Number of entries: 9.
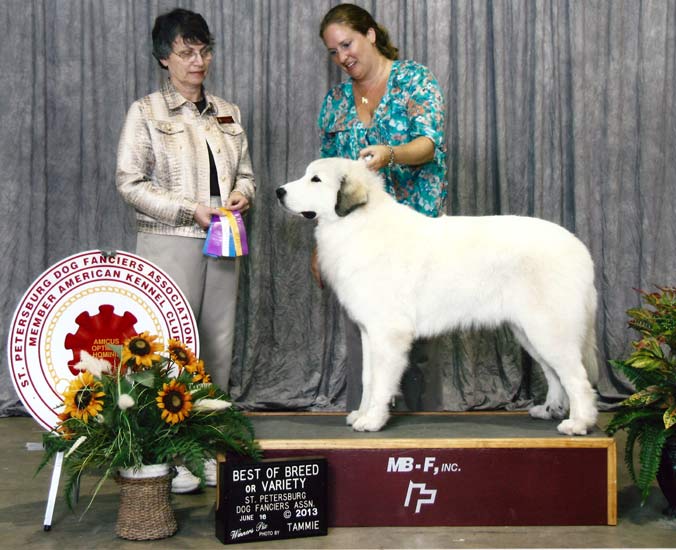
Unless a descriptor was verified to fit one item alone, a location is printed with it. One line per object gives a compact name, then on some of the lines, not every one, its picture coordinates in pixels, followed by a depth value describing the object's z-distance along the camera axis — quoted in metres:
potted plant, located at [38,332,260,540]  2.97
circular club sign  3.38
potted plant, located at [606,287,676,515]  3.19
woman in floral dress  3.88
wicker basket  3.02
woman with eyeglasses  3.83
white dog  3.32
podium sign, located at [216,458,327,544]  2.95
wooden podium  3.13
